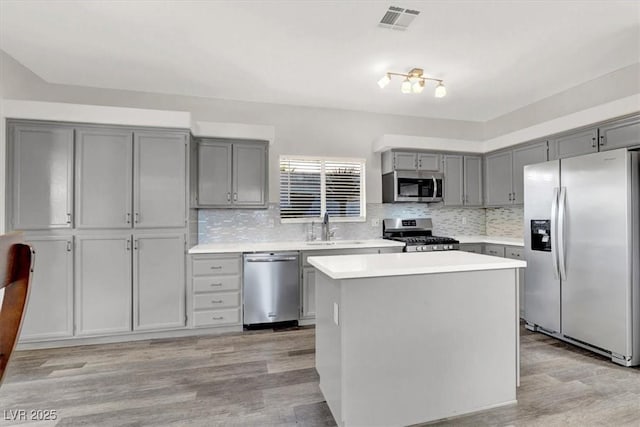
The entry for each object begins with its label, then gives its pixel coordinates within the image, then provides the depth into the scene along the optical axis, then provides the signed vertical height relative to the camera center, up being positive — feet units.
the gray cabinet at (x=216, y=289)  11.02 -2.71
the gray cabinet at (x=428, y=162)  14.57 +2.65
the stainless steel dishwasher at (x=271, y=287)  11.41 -2.72
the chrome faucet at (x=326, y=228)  14.06 -0.56
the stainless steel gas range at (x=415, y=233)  13.47 -0.84
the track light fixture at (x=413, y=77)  10.30 +4.66
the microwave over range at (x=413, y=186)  14.16 +1.43
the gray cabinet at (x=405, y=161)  14.26 +2.64
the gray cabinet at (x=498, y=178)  14.07 +1.84
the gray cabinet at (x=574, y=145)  10.46 +2.64
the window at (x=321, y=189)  14.02 +1.32
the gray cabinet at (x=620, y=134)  9.22 +2.62
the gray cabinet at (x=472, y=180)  15.26 +1.82
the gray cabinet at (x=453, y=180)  14.99 +1.80
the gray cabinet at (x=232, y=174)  12.19 +1.75
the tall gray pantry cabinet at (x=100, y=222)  9.82 -0.21
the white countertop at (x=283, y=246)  11.35 -1.21
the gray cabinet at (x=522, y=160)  12.46 +2.43
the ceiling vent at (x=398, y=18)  7.57 +5.15
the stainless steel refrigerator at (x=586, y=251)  8.38 -1.10
